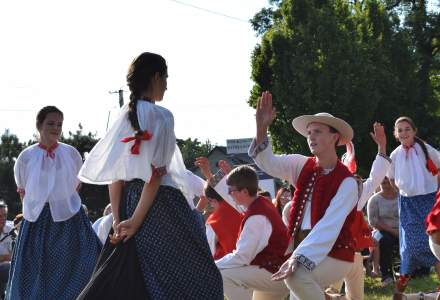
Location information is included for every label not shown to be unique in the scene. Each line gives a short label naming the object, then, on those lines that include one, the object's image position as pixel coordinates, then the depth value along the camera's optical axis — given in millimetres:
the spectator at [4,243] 12973
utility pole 46900
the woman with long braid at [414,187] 11260
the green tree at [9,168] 47910
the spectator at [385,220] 14479
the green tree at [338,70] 36231
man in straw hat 6786
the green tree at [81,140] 49654
